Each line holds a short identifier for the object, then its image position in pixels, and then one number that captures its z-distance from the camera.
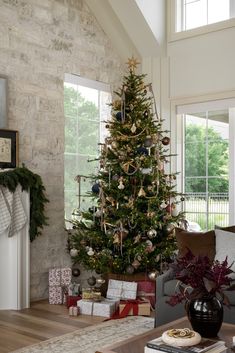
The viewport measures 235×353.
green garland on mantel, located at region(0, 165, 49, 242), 4.61
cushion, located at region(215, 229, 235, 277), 3.73
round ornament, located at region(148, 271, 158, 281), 4.81
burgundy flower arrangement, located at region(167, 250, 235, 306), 2.40
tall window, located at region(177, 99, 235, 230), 5.75
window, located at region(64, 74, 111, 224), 5.66
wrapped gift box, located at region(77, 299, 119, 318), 4.43
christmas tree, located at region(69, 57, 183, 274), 4.89
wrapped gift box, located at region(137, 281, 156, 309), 4.81
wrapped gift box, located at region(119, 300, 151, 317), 4.40
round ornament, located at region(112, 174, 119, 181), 4.94
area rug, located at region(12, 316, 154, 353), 3.41
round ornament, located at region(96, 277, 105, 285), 4.97
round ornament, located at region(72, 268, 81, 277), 5.41
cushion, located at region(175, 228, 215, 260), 3.90
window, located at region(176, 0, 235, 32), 5.80
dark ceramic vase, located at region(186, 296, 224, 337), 2.42
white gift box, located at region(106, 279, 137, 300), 4.72
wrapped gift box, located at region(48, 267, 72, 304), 4.99
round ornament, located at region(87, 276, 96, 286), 5.11
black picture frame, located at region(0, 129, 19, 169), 4.80
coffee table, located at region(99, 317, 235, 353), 2.29
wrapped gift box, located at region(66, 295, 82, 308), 4.72
